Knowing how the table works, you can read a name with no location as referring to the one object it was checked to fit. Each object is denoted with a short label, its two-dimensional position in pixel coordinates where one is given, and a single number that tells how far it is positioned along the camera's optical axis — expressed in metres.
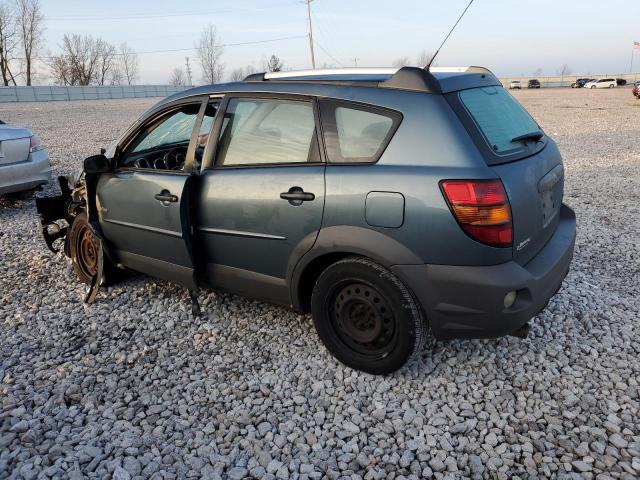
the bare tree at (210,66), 80.38
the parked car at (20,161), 6.72
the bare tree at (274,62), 63.83
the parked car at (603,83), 61.59
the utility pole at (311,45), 55.19
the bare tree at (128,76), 85.19
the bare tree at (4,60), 65.06
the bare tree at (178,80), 90.19
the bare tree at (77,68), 70.25
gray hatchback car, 2.65
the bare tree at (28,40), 67.94
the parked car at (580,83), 66.62
